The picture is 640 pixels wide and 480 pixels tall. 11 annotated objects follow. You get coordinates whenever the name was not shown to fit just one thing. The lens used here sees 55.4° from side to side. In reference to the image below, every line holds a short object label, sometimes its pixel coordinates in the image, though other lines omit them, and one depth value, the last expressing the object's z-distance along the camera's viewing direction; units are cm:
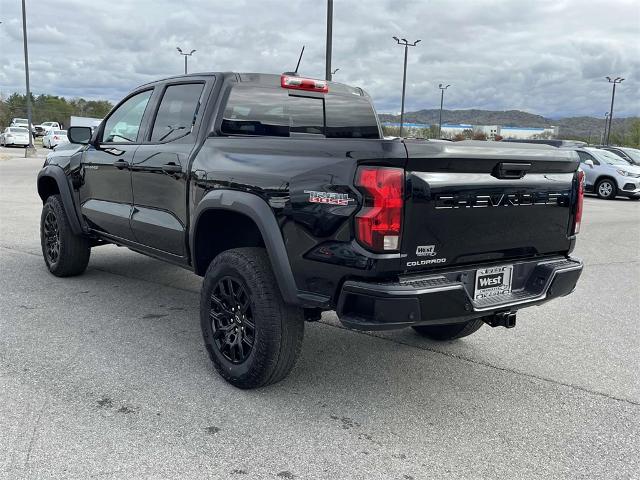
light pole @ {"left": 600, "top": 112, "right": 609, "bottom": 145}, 5331
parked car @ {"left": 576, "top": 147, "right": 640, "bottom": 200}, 1806
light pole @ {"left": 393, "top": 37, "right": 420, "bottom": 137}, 3152
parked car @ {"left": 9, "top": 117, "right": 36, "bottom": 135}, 5939
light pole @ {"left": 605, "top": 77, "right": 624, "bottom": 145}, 4594
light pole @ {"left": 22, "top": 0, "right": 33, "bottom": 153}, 2912
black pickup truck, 296
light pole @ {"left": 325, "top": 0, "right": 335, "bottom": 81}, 1489
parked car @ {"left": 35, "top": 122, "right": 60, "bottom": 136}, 6200
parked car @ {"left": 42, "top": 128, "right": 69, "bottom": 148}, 3812
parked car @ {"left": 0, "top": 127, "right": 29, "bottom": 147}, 4216
